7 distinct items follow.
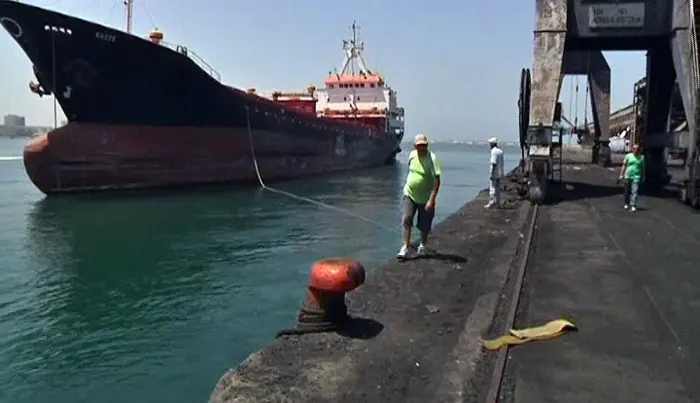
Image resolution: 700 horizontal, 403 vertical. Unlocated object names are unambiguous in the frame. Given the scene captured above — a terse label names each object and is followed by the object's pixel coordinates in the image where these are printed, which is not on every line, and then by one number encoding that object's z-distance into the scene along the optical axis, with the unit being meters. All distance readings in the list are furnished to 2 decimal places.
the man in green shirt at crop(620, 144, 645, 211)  11.12
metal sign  12.30
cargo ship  19.23
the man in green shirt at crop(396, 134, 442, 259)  6.43
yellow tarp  4.10
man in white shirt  11.30
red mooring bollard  4.23
